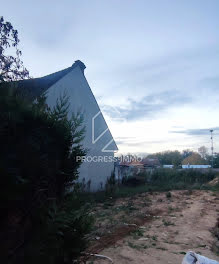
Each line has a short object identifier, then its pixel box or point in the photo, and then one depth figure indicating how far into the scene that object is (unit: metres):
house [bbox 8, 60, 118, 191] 11.09
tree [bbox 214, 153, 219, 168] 35.22
